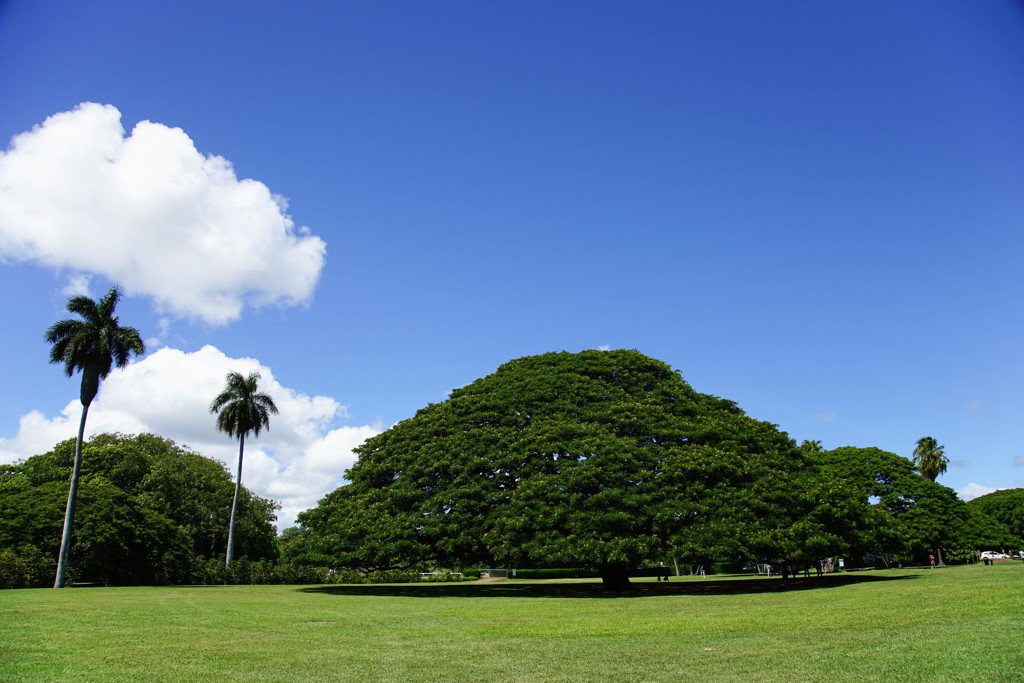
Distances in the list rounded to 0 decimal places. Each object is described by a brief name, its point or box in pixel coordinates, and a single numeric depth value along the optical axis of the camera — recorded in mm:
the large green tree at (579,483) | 23078
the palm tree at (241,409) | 51562
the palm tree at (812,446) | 37531
